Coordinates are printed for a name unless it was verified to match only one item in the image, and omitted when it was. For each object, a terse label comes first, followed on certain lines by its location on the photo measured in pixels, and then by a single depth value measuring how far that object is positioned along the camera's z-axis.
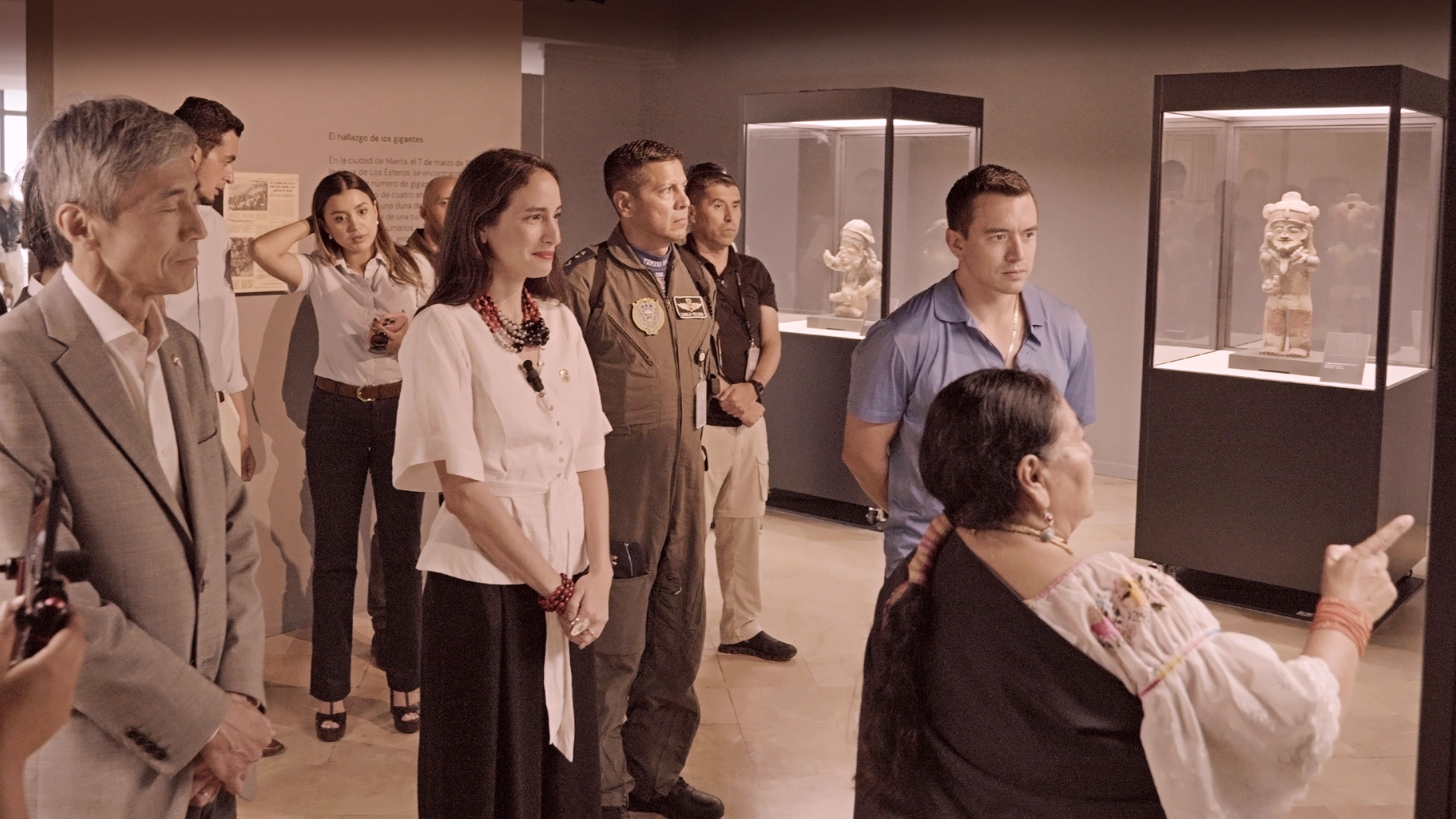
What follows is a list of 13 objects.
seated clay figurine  6.68
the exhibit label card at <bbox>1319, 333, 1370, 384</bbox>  5.06
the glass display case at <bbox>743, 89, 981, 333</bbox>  6.51
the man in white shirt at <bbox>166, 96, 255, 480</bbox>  3.73
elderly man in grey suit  1.62
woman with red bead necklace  2.41
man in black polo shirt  4.49
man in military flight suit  3.14
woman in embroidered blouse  1.54
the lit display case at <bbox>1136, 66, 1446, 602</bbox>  5.03
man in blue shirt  2.63
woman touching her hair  3.94
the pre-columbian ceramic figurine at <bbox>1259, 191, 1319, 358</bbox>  5.28
